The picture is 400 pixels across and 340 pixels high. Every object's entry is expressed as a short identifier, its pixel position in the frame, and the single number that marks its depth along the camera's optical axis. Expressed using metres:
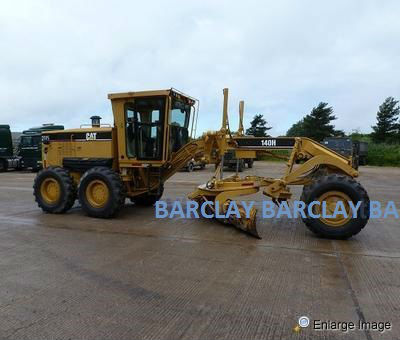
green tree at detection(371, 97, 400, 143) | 53.25
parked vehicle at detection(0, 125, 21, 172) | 22.20
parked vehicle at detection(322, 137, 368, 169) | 24.87
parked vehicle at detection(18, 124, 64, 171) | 21.64
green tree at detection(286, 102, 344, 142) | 51.19
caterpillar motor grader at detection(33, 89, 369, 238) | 5.71
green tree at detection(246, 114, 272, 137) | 51.62
